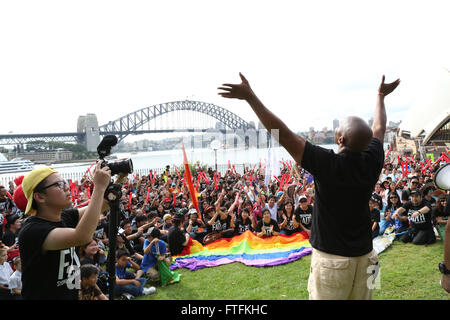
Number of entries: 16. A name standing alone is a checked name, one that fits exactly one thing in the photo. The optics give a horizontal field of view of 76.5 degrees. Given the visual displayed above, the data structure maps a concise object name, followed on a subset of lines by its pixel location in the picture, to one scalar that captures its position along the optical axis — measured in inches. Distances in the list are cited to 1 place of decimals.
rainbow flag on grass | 249.1
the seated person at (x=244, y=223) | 322.7
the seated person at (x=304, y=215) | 292.8
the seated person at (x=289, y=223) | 299.1
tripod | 80.2
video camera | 80.5
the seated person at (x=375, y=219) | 284.4
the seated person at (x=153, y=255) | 229.6
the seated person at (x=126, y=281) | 205.0
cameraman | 67.9
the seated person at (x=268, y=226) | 300.2
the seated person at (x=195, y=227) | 311.4
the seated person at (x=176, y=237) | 276.5
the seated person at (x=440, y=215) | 249.4
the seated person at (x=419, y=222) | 259.6
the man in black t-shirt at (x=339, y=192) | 72.6
